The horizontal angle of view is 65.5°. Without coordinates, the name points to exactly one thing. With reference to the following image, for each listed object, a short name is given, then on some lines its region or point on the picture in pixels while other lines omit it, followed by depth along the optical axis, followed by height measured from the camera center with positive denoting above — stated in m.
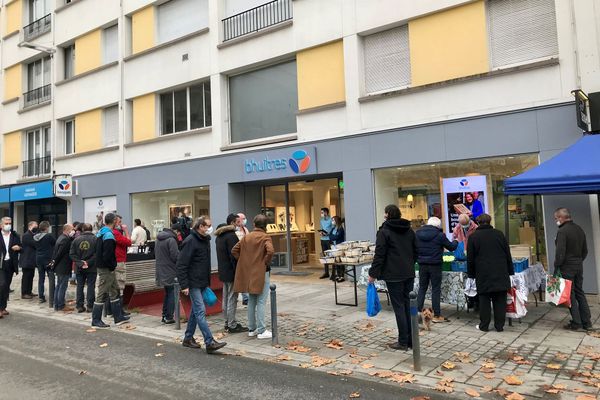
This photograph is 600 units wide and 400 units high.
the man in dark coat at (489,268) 6.68 -0.80
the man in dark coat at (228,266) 7.43 -0.65
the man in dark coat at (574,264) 6.79 -0.80
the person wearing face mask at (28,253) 10.82 -0.41
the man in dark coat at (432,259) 7.52 -0.69
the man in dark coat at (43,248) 10.63 -0.32
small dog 7.01 -1.52
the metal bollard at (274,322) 6.44 -1.39
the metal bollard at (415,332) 5.23 -1.30
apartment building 9.67 +3.13
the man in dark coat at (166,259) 8.02 -0.52
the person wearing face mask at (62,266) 9.63 -0.67
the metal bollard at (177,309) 7.68 -1.34
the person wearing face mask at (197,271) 6.29 -0.60
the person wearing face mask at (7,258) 9.09 -0.45
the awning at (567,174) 7.14 +0.57
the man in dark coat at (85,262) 8.98 -0.57
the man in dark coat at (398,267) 6.01 -0.63
